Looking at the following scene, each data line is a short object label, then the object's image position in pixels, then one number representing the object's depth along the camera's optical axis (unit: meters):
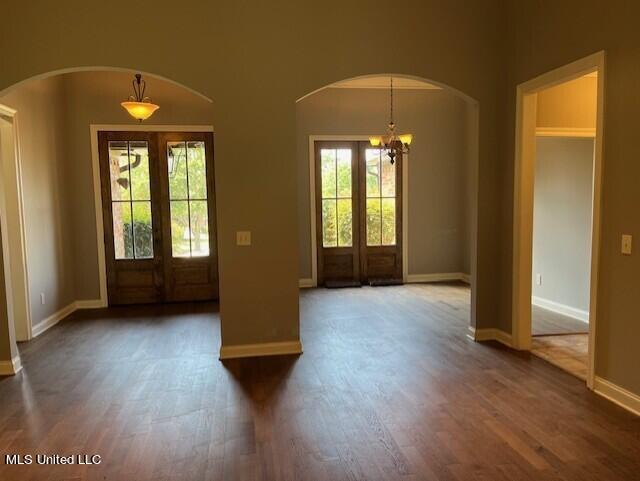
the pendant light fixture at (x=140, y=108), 4.86
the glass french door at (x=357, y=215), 7.41
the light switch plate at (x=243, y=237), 3.95
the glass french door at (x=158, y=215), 6.15
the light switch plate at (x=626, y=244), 2.91
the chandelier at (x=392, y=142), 5.92
